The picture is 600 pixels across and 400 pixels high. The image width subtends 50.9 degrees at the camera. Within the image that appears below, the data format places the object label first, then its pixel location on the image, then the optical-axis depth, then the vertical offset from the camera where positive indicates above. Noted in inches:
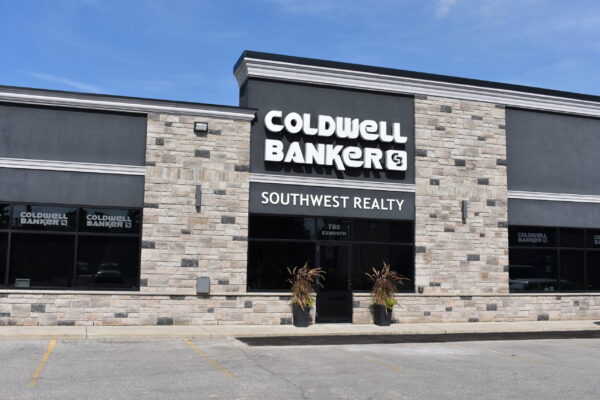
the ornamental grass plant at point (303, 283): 764.6 -25.1
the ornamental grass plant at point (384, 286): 797.9 -27.6
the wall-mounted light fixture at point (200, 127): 775.1 +163.3
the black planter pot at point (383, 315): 795.4 -64.4
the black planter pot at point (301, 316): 761.0 -64.8
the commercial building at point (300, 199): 725.9 +81.1
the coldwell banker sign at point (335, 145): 808.3 +154.5
